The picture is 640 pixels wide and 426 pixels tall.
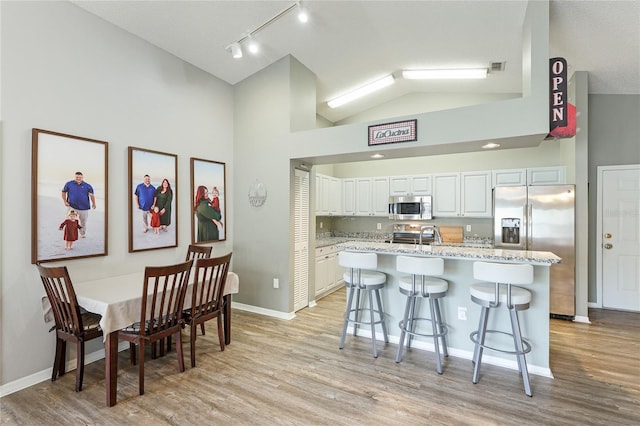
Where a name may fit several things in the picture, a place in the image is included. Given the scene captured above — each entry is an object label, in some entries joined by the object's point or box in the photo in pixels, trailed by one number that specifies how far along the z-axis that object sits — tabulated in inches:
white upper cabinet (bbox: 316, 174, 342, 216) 218.2
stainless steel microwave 213.8
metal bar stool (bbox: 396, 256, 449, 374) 110.0
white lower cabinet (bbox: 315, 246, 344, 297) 196.5
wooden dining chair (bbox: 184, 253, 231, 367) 110.0
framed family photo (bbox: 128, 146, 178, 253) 128.8
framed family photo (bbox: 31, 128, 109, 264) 100.3
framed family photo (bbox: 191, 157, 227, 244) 156.6
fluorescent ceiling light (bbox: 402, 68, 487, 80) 174.9
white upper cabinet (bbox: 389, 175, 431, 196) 216.7
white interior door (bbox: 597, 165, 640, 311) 167.8
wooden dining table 88.6
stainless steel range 219.5
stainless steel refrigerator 156.7
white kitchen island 107.7
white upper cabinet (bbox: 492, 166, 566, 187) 175.5
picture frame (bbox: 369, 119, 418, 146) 125.6
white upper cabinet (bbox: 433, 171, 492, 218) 197.6
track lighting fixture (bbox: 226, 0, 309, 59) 121.7
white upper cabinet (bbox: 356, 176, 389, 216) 232.4
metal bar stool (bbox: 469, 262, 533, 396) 95.9
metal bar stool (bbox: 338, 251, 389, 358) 122.3
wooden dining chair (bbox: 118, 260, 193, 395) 93.5
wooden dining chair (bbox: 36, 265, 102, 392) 88.7
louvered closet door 169.2
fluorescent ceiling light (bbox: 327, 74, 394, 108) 196.9
